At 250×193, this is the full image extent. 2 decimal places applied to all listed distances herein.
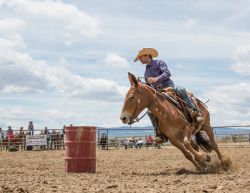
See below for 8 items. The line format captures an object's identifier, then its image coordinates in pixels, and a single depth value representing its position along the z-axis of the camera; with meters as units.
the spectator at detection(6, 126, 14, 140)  26.72
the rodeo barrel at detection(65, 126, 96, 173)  9.05
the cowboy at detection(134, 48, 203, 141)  9.19
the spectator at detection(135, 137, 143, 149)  28.47
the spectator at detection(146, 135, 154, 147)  28.19
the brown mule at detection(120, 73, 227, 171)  8.51
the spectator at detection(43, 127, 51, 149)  26.94
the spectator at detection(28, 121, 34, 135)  27.40
